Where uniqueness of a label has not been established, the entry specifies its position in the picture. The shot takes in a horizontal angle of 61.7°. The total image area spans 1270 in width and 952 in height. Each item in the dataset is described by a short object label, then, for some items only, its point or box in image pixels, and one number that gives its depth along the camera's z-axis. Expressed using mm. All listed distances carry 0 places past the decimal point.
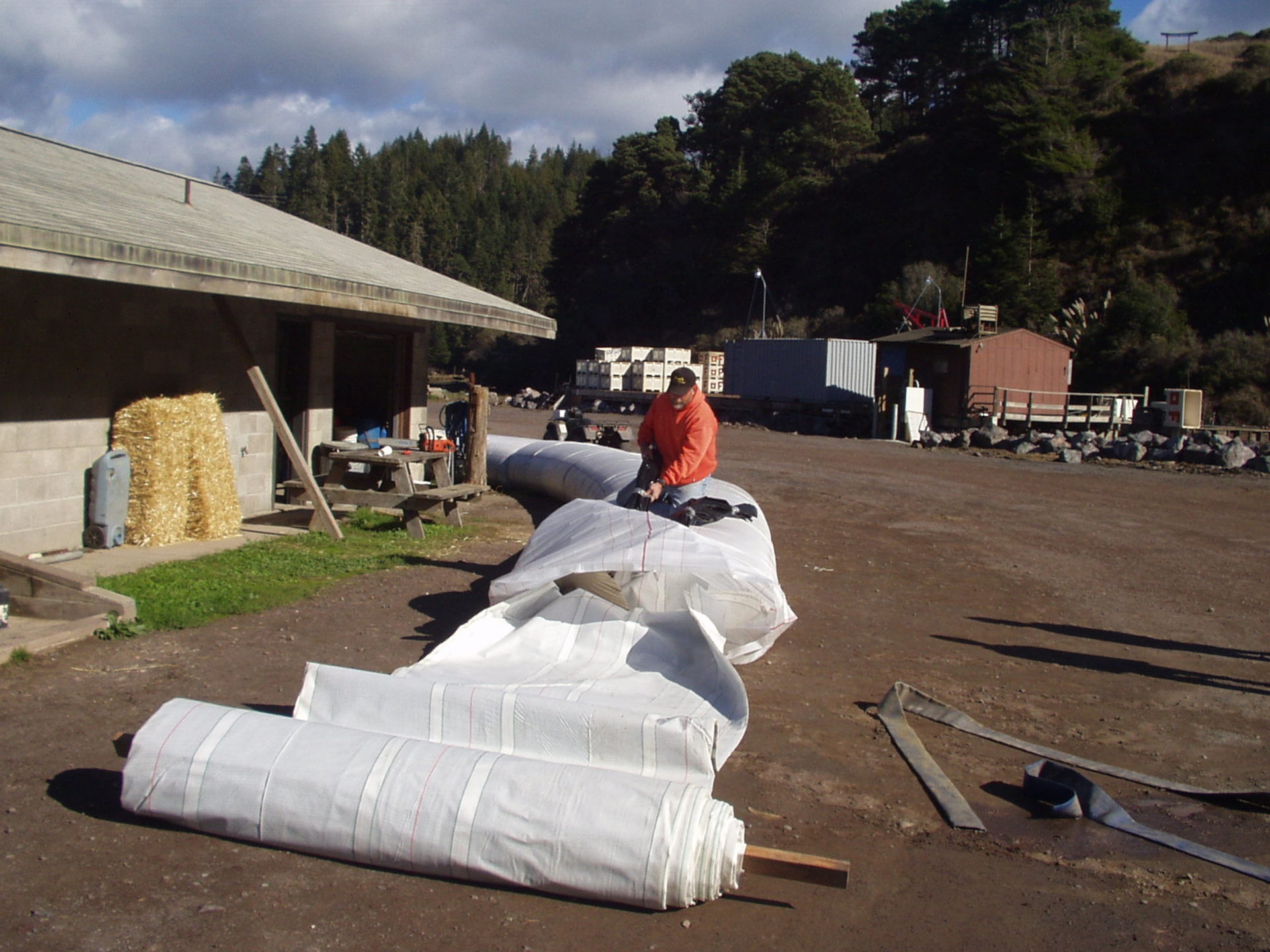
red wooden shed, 32562
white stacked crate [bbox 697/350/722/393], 41812
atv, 16875
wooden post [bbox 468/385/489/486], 12906
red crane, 38688
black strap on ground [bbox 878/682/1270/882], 4426
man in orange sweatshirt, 7742
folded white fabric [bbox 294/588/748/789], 4227
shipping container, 35406
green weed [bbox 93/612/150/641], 6406
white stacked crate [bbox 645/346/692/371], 43031
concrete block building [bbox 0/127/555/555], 7723
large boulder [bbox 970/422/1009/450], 28031
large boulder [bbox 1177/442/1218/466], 24094
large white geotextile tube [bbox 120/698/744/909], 3574
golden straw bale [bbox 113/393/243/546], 8930
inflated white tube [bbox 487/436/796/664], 6301
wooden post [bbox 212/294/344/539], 9445
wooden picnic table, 10500
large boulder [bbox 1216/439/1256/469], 23375
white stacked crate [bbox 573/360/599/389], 43541
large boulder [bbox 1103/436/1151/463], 25000
